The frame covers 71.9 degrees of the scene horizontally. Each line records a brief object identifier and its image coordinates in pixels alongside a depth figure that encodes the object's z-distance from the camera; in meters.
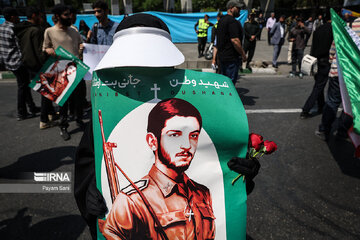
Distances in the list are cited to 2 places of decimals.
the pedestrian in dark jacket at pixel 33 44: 3.87
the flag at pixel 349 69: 2.27
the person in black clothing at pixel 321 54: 3.78
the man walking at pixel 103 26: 4.00
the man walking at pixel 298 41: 7.56
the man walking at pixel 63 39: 3.58
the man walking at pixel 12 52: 4.01
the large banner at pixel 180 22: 14.00
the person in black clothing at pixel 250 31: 8.09
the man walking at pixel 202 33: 10.11
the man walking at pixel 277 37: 8.75
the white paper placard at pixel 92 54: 3.89
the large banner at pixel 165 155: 1.00
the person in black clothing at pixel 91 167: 1.05
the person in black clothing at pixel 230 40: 4.07
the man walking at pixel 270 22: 12.86
